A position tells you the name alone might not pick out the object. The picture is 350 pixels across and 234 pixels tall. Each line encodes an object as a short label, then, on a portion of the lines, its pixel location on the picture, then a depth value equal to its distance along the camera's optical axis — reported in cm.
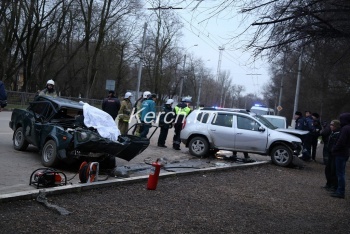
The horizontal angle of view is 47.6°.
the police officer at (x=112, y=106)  1301
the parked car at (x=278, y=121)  1908
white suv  1296
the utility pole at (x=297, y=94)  2825
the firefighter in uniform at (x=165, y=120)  1464
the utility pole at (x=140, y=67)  3523
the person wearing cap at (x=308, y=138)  1555
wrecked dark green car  801
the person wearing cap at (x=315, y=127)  1562
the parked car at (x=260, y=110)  3542
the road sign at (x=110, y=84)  2988
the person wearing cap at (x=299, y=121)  1593
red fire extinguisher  731
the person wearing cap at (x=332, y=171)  927
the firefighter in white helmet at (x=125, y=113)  1300
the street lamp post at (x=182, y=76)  6479
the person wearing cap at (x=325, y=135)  1361
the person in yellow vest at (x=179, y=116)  1512
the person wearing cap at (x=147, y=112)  1381
